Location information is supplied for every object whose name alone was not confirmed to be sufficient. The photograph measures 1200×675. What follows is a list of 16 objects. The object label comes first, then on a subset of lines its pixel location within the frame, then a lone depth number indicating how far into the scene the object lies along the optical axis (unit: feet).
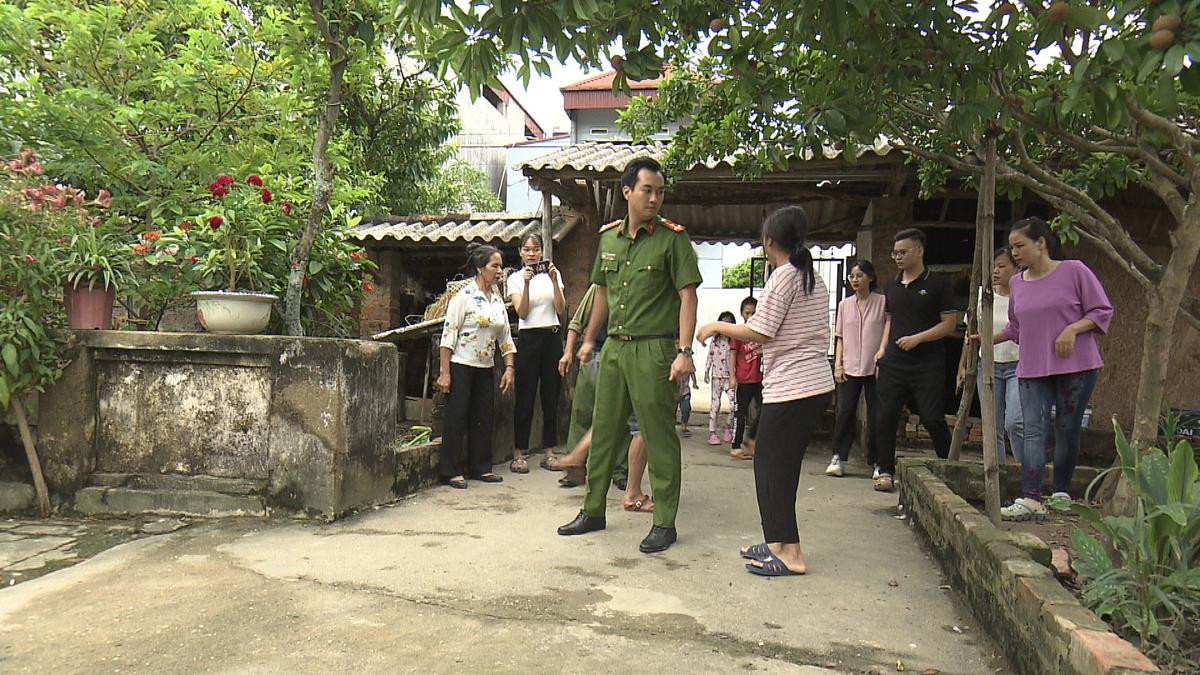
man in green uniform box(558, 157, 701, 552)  12.78
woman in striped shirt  11.50
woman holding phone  19.70
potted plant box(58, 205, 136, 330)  14.14
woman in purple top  13.78
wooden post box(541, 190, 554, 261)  26.53
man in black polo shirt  17.75
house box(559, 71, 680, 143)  78.74
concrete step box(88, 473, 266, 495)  14.02
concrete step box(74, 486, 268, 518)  13.89
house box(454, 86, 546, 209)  78.74
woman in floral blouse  17.42
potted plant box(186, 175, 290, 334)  14.20
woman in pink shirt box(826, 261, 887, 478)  19.86
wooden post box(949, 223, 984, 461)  12.63
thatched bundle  27.22
